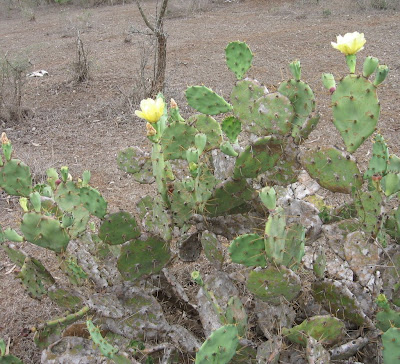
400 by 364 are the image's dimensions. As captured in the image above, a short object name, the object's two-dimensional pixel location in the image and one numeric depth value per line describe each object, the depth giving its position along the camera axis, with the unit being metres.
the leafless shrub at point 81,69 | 6.87
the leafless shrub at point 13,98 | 5.59
